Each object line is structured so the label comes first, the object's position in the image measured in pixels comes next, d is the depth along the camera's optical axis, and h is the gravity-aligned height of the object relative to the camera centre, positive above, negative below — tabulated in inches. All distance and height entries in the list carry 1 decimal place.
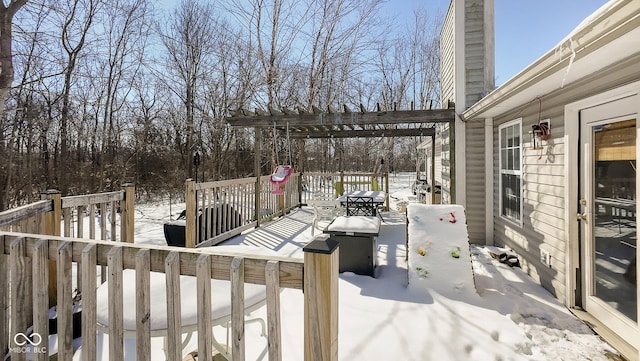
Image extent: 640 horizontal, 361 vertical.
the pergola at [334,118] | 202.8 +43.1
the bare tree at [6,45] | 174.7 +80.0
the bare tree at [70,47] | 346.3 +159.5
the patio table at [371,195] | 234.7 -14.1
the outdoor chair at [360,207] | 234.1 -22.5
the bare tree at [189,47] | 463.8 +204.5
